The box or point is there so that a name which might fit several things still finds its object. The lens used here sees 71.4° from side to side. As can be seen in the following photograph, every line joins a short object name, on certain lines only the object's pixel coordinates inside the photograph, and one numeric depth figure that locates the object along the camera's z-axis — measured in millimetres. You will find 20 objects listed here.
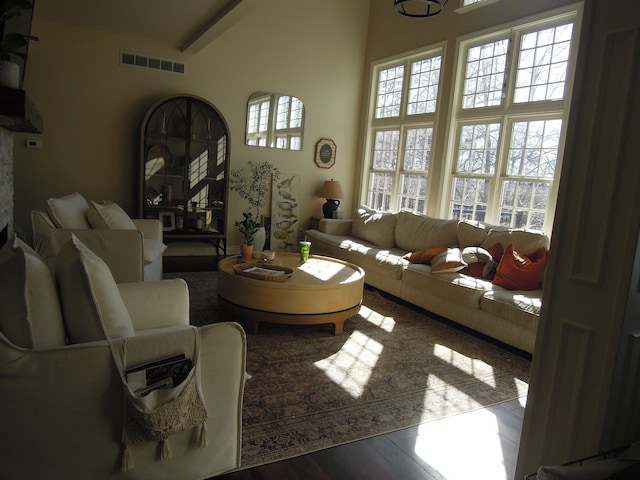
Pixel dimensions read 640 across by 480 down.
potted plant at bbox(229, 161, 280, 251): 5988
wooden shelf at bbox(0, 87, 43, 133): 2332
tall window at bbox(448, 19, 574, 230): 4293
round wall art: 6535
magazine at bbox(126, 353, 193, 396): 1403
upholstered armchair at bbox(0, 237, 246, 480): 1299
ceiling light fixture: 5559
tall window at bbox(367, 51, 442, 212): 5676
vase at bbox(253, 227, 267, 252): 5930
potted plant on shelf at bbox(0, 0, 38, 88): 2260
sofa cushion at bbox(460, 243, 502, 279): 3918
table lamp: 6328
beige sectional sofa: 3365
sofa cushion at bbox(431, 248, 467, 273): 3982
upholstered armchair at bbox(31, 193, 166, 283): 3127
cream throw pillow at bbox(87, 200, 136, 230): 3645
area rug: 2186
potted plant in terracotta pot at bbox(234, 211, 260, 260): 4082
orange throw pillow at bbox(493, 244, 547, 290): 3623
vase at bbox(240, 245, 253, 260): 4070
